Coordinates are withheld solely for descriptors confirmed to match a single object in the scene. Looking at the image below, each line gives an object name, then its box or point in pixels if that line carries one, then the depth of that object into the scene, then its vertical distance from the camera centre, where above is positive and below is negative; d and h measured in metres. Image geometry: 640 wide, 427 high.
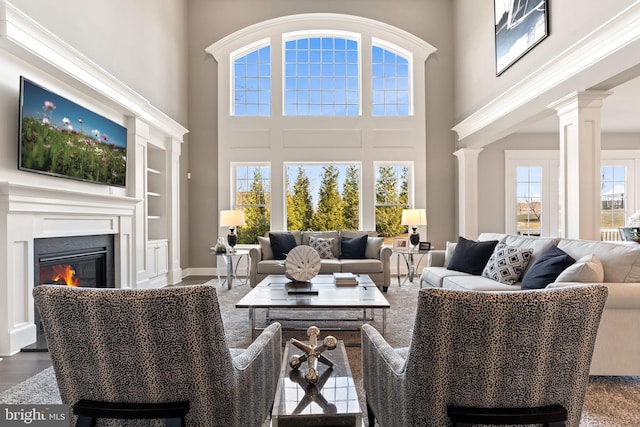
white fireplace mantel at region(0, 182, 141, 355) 3.15 -0.15
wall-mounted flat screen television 3.38 +0.70
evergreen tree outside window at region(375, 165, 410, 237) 7.64 +0.30
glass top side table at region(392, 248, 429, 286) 6.31 -0.71
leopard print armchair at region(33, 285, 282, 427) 1.16 -0.38
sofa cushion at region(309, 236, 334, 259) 6.00 -0.46
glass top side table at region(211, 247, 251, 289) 6.14 -0.81
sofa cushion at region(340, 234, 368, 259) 6.02 -0.50
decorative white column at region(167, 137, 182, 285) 6.71 +0.06
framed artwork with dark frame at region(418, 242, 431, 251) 6.35 -0.50
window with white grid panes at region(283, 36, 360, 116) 7.63 +2.48
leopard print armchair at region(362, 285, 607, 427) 1.11 -0.37
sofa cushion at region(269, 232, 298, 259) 5.87 -0.43
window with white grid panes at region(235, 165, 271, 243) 7.59 +0.27
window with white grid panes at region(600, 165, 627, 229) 8.42 +0.34
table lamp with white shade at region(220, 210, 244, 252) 6.43 -0.10
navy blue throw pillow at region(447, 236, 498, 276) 4.40 -0.46
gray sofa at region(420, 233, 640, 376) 2.53 -0.60
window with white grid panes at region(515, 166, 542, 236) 7.99 +0.25
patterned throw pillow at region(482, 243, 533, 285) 3.73 -0.46
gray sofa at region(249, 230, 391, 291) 5.48 -0.66
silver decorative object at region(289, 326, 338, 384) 1.63 -0.54
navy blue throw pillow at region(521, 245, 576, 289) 3.01 -0.41
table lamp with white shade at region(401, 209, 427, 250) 6.54 -0.07
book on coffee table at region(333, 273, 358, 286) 4.00 -0.64
